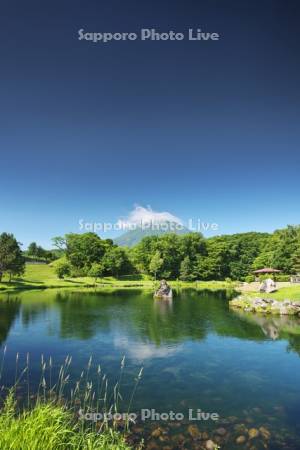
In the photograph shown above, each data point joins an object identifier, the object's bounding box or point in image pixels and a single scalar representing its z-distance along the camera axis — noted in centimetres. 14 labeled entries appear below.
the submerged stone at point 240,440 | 1052
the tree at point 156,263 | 8356
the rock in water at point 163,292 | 5203
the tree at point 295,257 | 6634
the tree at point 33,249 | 12440
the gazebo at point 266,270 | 6425
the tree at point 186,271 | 8444
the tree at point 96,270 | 7741
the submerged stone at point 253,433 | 1087
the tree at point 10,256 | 5622
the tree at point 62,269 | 7462
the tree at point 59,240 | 9088
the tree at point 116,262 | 8644
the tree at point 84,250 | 8856
